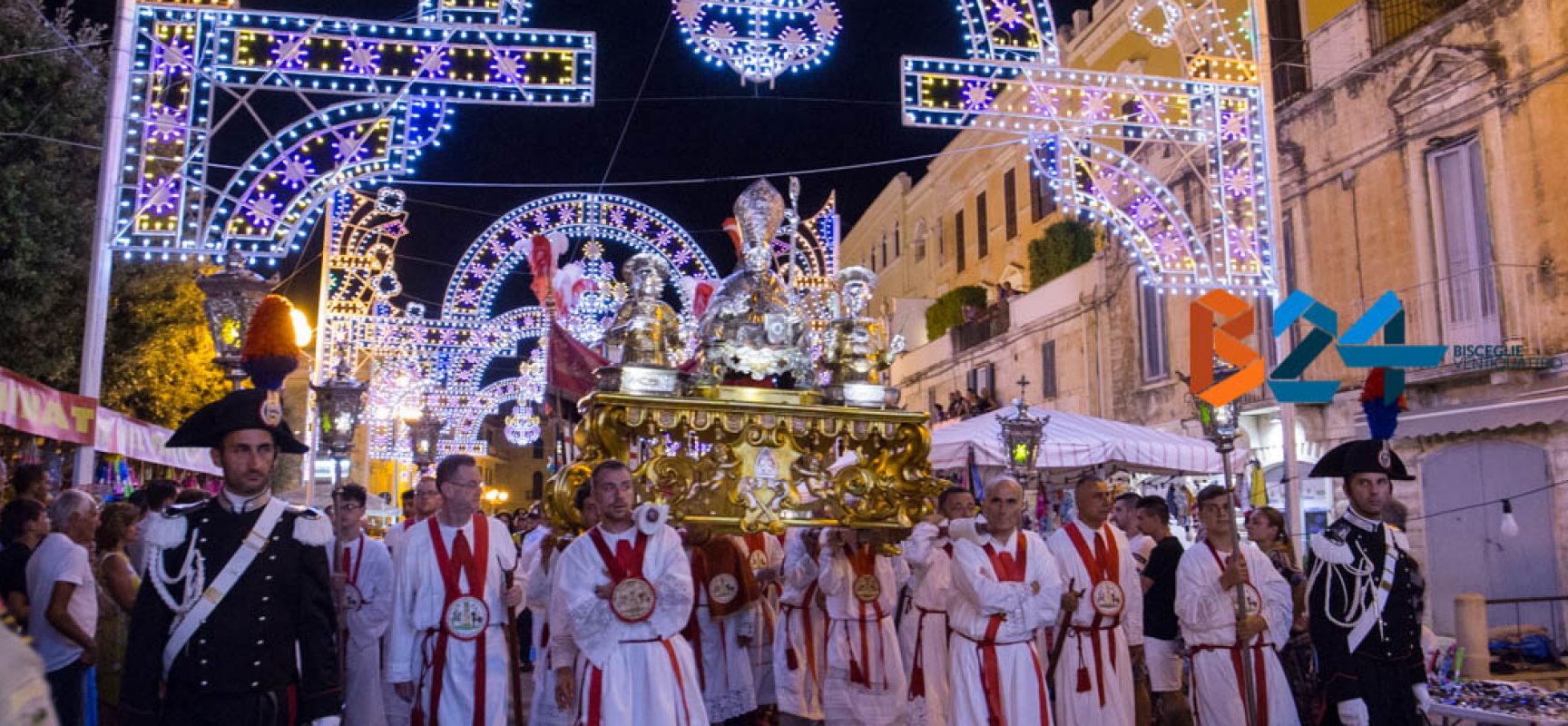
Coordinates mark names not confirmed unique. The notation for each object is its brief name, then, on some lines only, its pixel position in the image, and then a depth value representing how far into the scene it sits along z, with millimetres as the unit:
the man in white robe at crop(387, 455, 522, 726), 6453
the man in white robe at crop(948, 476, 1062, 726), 6594
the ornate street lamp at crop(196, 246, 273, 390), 9516
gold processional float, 7355
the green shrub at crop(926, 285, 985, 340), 31891
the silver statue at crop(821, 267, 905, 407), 7863
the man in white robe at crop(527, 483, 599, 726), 5977
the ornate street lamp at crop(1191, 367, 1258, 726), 6690
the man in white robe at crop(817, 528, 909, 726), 8664
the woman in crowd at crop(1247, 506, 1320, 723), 8133
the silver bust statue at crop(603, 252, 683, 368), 7632
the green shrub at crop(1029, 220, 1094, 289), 25375
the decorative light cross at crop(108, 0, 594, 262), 10039
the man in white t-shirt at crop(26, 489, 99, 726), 6188
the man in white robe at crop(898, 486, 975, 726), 8695
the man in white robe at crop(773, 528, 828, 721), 8945
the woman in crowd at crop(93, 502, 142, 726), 6895
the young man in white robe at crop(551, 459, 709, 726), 5609
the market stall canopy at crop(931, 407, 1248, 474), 12703
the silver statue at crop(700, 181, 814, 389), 8078
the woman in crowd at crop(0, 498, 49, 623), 6363
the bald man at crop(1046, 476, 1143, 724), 7176
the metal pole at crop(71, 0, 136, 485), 9617
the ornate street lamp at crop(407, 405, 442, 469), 16594
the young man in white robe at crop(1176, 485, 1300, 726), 7008
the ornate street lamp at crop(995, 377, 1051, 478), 11906
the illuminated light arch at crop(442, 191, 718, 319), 19500
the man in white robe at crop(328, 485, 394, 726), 7375
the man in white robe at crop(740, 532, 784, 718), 9740
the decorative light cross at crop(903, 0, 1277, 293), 11359
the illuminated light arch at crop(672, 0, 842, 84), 11062
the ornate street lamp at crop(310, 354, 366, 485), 7102
